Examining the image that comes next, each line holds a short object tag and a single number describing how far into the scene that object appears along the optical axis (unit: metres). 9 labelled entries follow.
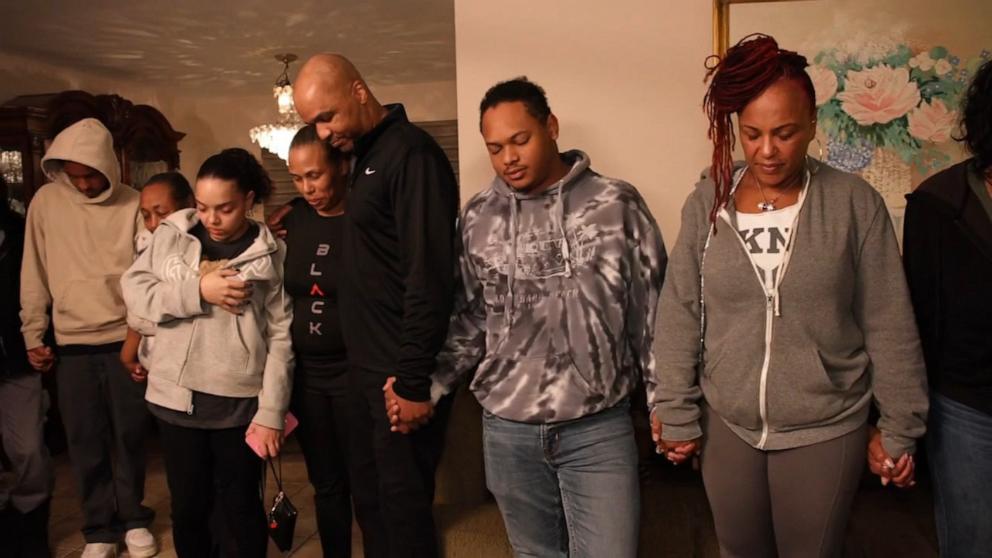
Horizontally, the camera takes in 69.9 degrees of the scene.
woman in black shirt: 1.82
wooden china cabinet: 3.78
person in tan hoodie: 2.41
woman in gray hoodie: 1.22
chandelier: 4.59
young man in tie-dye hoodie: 1.41
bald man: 1.50
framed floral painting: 1.97
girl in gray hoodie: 1.81
